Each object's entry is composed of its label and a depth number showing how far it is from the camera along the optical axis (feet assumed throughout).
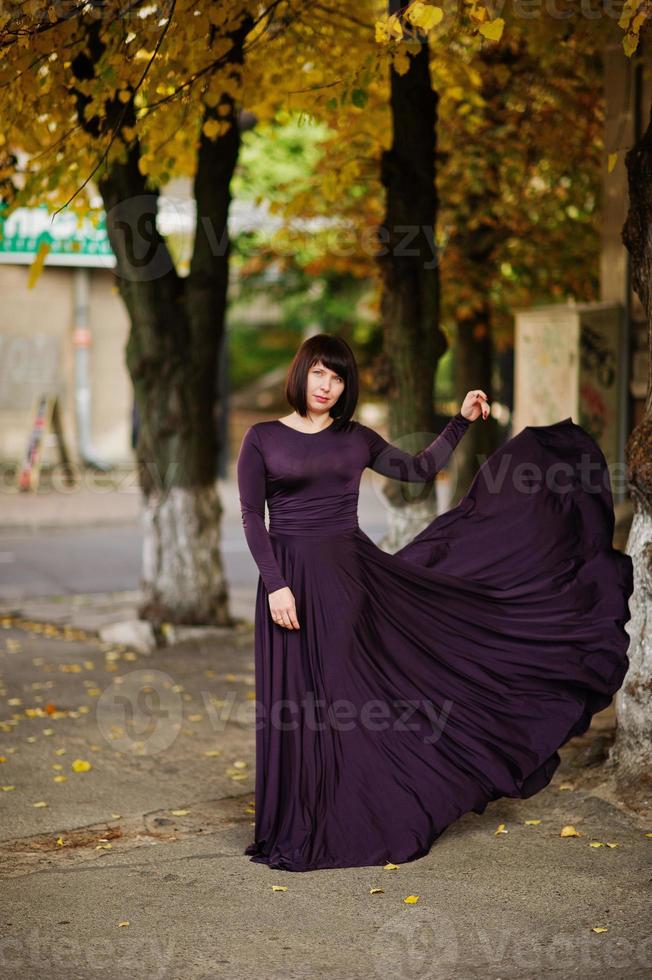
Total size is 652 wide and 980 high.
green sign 66.28
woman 15.65
